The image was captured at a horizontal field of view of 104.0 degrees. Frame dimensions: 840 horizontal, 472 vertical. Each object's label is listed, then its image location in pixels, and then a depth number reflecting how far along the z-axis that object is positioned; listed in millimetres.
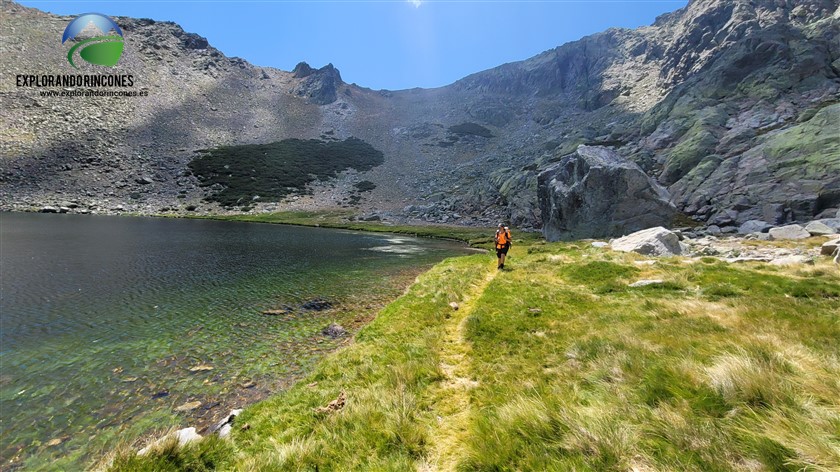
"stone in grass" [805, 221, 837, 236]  29877
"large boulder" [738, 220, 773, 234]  38031
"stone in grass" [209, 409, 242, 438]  7833
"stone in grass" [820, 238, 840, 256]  20936
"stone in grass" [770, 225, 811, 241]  29547
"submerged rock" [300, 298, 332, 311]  20289
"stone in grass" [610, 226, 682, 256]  27734
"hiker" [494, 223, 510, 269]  23891
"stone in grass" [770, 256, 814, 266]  19816
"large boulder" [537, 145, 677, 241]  46906
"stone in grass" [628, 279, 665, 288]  16534
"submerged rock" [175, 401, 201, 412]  10211
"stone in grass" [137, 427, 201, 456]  6120
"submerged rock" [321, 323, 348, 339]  16266
